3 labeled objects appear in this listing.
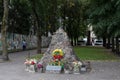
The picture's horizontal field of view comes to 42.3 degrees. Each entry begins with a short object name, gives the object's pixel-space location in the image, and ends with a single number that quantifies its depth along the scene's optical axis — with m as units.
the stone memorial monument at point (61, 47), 8.80
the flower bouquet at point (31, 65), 8.47
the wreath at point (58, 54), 8.41
